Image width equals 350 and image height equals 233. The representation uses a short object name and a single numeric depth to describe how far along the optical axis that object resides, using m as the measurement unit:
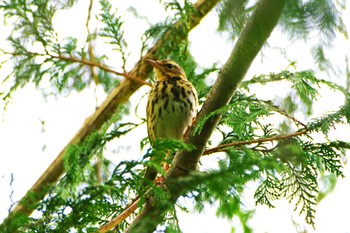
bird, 9.49
